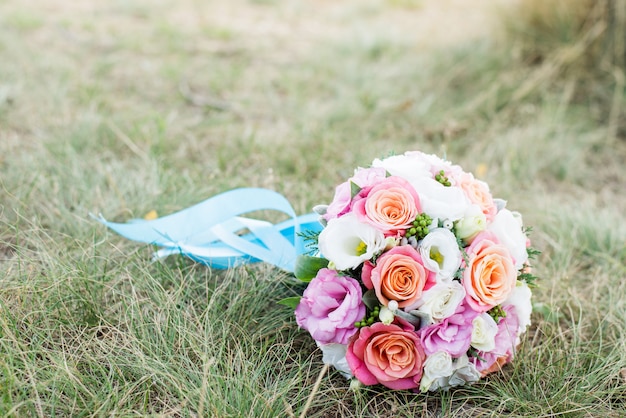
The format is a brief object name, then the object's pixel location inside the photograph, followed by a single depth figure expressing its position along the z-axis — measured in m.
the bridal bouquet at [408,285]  1.12
